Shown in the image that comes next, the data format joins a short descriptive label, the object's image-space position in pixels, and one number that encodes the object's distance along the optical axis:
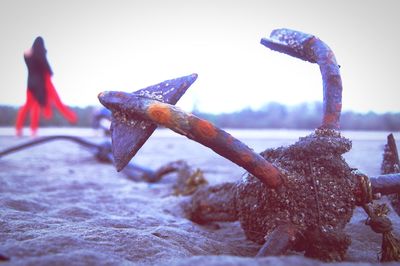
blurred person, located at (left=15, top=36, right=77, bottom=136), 2.78
